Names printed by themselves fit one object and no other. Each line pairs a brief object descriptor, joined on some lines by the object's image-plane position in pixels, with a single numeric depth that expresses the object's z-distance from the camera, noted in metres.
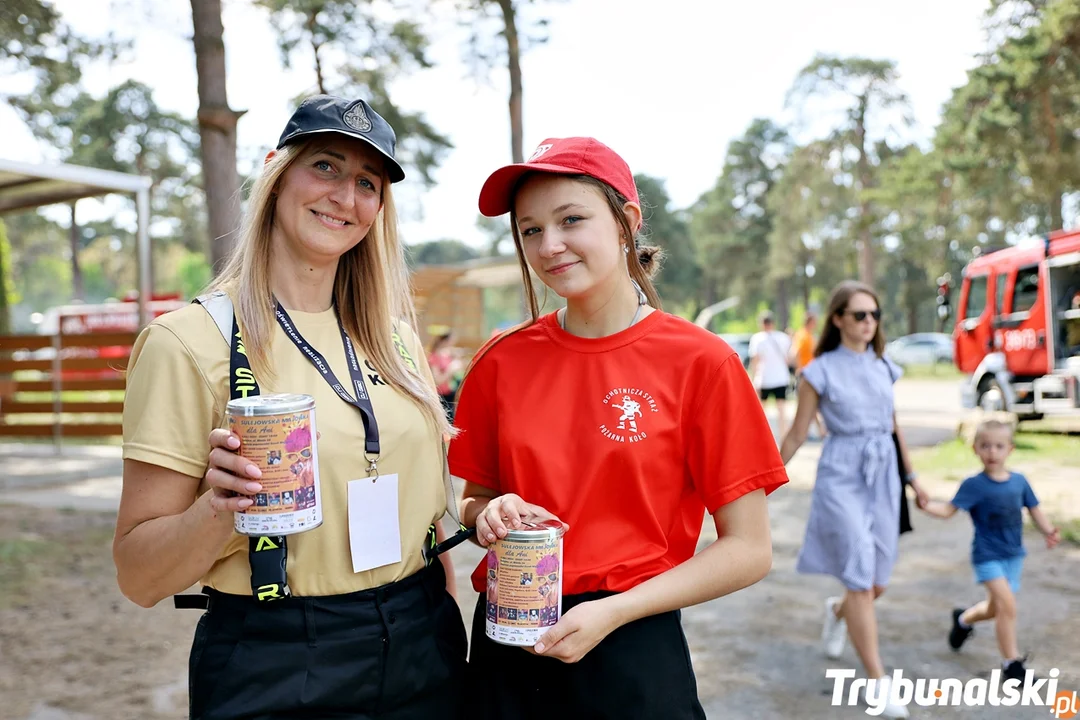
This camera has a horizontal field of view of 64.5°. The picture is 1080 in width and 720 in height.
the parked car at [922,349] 36.84
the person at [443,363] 9.98
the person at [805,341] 13.60
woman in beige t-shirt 1.62
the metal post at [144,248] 8.62
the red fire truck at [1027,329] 11.89
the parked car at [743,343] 27.77
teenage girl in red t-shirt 1.71
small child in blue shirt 4.09
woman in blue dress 4.06
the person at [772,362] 12.73
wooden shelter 17.77
